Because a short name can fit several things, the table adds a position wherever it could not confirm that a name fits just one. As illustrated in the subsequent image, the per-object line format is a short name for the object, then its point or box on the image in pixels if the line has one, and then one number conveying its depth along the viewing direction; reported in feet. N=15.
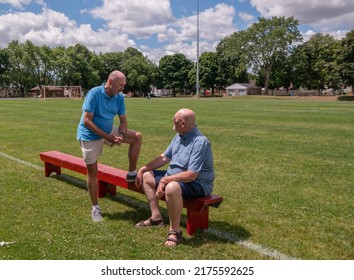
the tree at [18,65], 290.97
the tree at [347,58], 188.75
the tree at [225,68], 296.30
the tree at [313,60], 258.98
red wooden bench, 14.55
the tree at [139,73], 317.01
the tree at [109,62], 342.44
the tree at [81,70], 296.71
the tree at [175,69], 330.54
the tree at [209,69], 305.12
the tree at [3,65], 289.94
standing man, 15.67
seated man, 14.14
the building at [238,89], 302.45
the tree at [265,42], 253.24
